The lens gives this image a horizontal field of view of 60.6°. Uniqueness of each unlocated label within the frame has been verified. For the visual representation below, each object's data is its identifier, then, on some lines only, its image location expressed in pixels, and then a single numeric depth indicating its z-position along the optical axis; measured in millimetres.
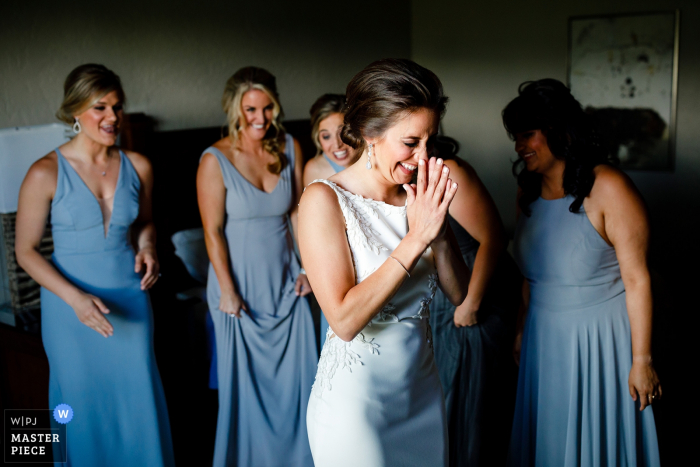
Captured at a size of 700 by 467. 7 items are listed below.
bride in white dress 1290
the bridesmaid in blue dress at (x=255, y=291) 2568
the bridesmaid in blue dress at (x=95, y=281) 2168
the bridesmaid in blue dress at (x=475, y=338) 2137
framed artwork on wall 4840
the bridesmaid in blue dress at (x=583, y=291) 1848
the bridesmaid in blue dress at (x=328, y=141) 2752
